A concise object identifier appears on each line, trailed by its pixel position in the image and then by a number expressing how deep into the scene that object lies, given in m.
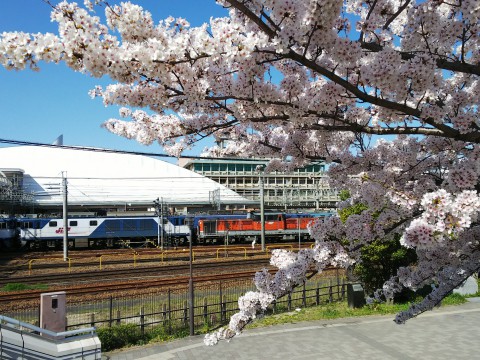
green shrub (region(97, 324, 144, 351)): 13.57
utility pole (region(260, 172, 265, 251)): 33.44
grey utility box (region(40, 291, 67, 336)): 12.42
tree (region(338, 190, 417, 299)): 17.20
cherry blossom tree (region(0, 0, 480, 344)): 3.35
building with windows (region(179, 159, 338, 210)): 84.06
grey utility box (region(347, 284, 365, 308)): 18.17
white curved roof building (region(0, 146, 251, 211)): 58.59
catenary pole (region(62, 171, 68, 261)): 30.10
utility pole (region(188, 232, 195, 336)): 14.74
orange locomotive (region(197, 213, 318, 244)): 40.09
